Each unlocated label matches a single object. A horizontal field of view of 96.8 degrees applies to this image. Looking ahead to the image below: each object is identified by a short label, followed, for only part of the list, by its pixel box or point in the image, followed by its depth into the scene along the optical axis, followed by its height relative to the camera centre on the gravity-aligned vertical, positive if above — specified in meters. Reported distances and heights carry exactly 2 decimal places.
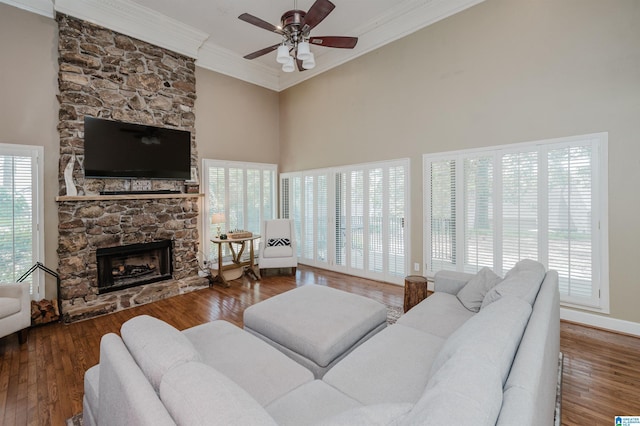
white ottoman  1.95 -0.86
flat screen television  3.91 +0.95
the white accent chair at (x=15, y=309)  2.70 -0.93
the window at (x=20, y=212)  3.35 +0.03
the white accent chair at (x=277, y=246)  5.21 -0.64
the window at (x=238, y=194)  5.28 +0.37
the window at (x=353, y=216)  4.62 -0.08
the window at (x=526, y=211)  3.04 +0.00
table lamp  4.89 -0.09
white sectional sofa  0.83 -0.61
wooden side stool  3.13 -0.89
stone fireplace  3.69 +0.35
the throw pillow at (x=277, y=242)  5.42 -0.57
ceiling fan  2.88 +2.00
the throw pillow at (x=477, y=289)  2.44 -0.69
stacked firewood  3.35 -1.17
